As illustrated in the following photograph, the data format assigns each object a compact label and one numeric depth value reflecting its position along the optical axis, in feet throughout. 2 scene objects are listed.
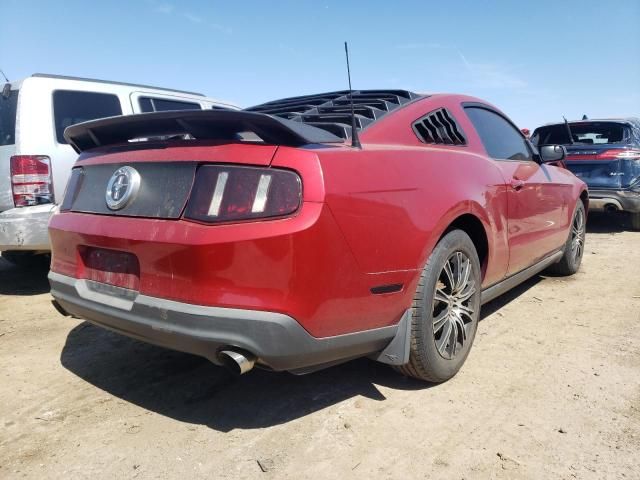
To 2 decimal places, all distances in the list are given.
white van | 13.15
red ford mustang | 5.91
